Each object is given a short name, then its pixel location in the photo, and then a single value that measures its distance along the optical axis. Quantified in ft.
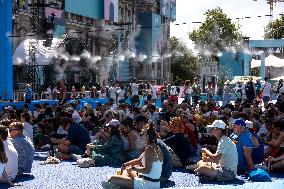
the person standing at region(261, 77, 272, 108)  84.17
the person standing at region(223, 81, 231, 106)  94.63
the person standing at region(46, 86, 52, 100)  89.60
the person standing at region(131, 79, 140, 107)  87.17
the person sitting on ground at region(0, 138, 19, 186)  27.12
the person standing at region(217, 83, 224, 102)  108.99
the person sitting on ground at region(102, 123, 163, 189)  26.40
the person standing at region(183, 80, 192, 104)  94.17
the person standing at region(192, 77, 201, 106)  93.35
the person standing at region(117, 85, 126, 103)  90.99
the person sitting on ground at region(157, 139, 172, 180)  28.35
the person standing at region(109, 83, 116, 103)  95.29
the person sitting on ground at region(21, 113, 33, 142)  42.04
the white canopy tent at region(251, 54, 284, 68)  170.08
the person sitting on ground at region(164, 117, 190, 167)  34.97
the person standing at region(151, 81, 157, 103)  96.18
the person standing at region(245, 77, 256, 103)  85.16
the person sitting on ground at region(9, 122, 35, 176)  32.19
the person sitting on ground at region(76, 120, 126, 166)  37.93
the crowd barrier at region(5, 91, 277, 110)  69.26
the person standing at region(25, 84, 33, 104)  77.98
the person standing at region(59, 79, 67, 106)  70.69
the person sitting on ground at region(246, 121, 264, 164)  34.40
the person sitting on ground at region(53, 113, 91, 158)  40.22
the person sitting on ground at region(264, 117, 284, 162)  34.76
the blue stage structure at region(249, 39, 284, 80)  196.03
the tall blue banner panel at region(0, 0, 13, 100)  81.82
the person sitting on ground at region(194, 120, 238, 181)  30.53
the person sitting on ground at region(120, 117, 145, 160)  37.96
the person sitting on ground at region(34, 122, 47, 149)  46.55
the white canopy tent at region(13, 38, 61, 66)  104.01
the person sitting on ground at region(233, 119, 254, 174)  32.45
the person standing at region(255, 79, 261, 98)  97.81
